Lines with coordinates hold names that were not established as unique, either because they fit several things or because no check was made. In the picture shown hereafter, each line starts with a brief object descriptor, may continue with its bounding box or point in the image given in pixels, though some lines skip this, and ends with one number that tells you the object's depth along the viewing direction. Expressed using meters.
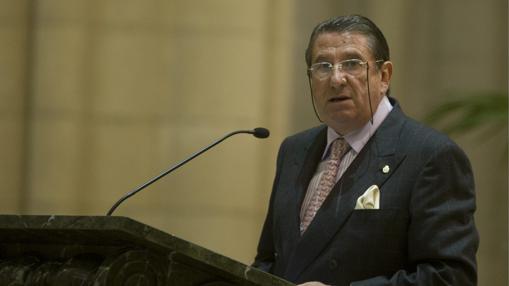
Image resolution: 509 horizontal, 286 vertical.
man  6.99
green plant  11.59
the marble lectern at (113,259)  5.68
